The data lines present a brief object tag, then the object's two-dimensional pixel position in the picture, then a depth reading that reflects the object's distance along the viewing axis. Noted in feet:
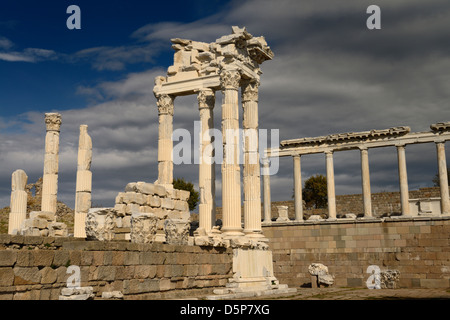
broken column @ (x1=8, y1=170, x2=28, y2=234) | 75.25
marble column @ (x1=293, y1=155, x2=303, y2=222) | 117.24
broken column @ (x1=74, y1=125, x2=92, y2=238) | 77.82
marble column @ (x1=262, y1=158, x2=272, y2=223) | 116.78
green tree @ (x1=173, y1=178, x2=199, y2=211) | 182.91
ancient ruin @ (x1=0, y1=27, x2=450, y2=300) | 38.58
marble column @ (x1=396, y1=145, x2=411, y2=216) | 105.91
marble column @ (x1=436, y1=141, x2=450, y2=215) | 100.12
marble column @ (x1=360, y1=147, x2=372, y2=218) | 110.27
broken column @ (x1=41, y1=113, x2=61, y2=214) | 83.05
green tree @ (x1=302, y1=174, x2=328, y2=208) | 187.79
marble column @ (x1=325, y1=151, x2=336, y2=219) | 113.01
